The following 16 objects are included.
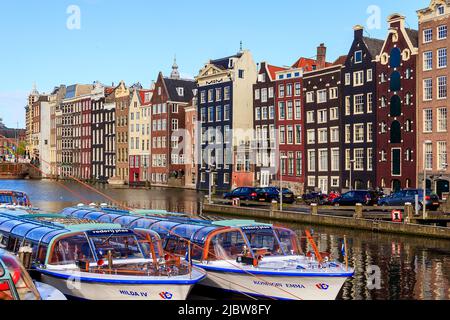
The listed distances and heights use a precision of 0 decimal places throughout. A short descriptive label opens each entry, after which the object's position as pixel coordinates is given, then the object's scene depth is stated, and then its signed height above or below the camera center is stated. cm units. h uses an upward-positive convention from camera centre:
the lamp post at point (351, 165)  7825 +51
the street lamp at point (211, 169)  10422 +15
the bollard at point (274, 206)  5784 -335
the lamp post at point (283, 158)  8972 +164
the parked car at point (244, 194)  6881 -269
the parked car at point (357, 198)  5797 -271
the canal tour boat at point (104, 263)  2130 -342
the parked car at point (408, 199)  5321 -259
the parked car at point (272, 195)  6685 -273
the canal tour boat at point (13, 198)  4405 -192
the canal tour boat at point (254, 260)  2338 -365
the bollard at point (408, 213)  4603 -326
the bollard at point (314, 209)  5328 -337
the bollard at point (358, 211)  4931 -329
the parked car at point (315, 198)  6705 -308
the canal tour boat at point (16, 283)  1517 -279
